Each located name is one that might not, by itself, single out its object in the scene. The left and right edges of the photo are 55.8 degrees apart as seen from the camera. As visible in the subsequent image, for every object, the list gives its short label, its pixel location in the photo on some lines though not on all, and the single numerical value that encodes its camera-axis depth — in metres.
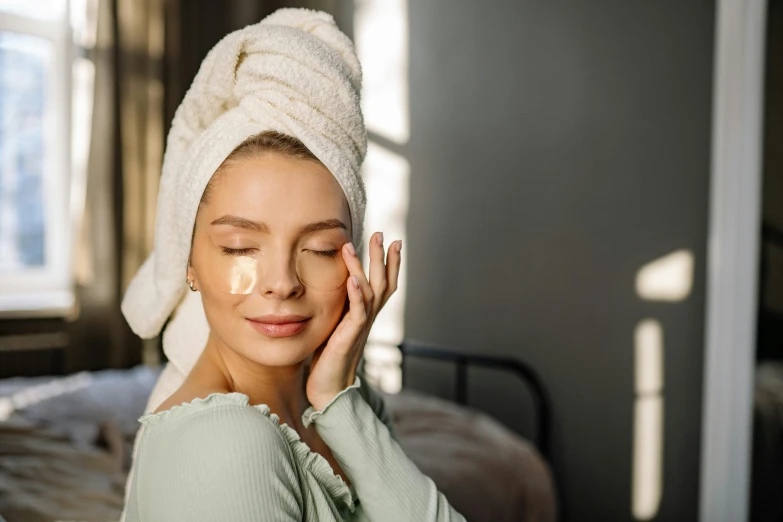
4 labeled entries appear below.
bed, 1.72
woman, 0.82
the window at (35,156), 3.56
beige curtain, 3.55
